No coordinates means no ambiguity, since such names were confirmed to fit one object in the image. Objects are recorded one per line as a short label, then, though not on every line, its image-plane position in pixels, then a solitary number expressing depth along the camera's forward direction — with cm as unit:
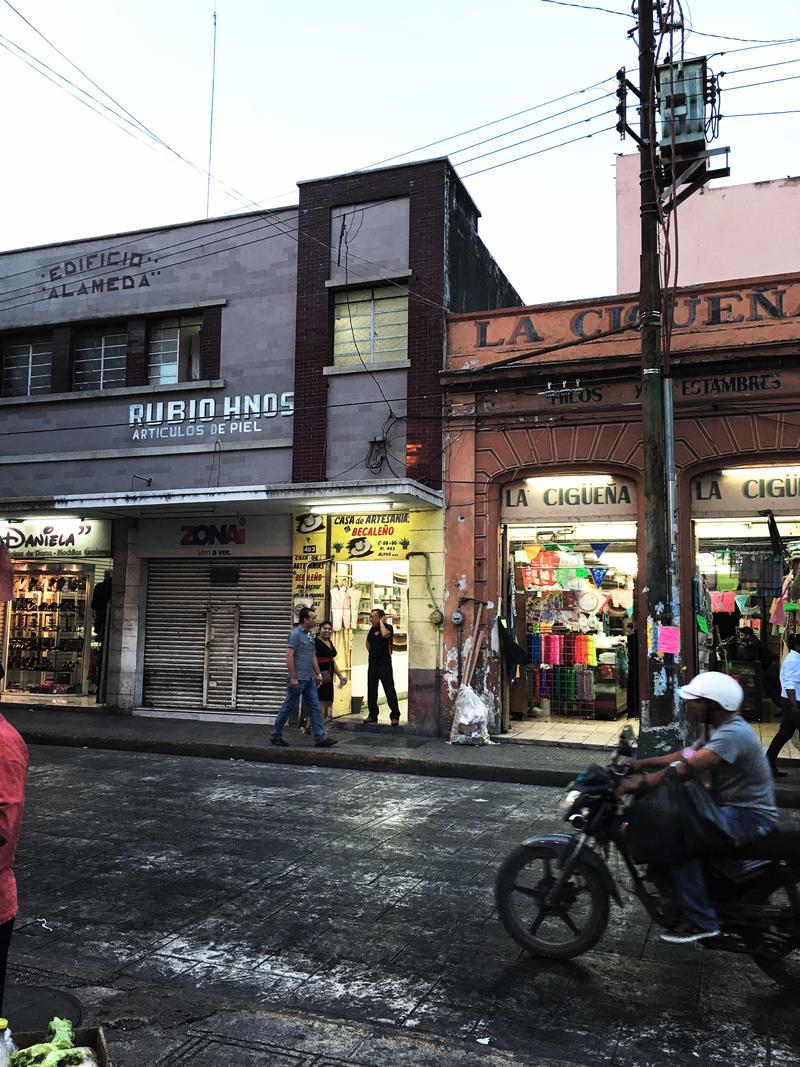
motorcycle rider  430
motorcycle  427
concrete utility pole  937
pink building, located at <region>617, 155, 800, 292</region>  2128
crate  306
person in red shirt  322
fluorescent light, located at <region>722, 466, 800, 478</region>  1197
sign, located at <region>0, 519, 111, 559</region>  1619
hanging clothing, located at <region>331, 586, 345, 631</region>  1429
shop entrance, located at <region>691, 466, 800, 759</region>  1201
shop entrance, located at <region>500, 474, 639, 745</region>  1318
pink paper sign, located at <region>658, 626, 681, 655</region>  930
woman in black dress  1347
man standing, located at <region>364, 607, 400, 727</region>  1370
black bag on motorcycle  427
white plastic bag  1241
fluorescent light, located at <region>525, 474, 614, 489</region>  1298
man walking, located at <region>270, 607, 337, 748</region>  1209
